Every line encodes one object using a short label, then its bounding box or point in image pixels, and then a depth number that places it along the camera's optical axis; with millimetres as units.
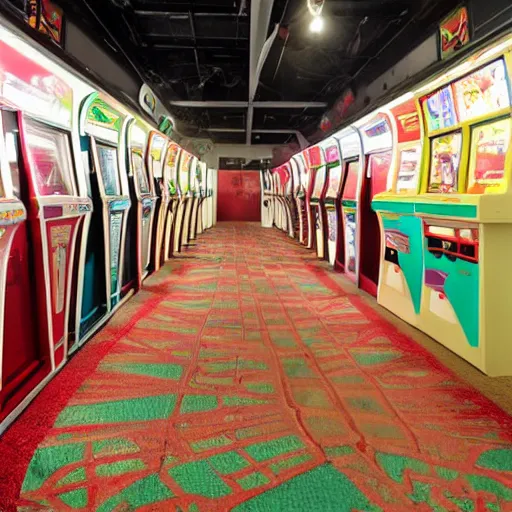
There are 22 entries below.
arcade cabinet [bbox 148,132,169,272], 4748
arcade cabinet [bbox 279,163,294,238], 8836
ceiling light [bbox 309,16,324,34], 3809
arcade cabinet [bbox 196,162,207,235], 9406
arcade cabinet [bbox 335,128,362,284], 4352
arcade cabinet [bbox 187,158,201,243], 8055
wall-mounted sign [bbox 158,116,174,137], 8328
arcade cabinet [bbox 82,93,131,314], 2734
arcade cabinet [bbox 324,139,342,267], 5121
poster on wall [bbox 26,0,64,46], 3189
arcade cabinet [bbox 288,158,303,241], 7842
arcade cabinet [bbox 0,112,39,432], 1598
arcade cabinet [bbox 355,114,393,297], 3814
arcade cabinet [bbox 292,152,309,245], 7180
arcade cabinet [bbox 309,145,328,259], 5922
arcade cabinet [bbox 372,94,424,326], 2898
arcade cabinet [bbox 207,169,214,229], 12085
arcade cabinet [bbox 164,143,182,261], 5575
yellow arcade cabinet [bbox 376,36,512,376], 2055
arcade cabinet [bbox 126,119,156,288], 3701
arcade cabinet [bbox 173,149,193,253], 6445
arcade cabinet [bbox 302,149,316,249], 6612
